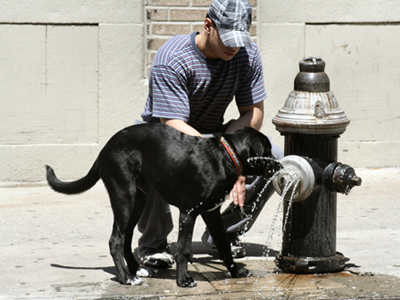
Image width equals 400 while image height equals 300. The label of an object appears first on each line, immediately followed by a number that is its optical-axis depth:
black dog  8.03
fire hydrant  8.19
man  8.55
